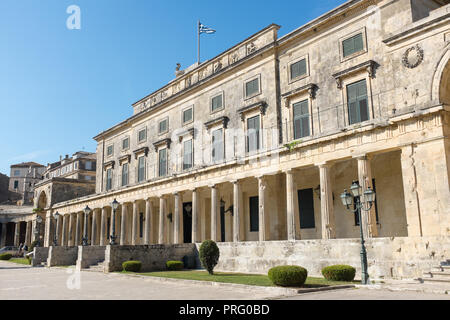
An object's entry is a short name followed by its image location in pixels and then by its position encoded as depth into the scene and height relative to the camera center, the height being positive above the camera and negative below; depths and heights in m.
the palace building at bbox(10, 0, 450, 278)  16.73 +4.91
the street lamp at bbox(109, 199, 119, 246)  26.84 +2.01
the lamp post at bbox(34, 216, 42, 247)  40.95 +1.18
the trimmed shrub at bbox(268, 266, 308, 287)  13.70 -1.37
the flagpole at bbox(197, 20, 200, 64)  35.81 +17.72
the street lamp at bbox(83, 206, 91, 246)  31.11 -0.05
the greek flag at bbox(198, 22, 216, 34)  34.84 +17.36
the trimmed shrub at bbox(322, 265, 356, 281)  15.88 -1.51
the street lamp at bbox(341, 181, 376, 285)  14.74 +1.29
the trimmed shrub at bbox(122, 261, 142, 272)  23.53 -1.61
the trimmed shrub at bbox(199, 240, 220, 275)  20.70 -0.91
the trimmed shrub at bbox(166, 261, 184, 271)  25.17 -1.73
